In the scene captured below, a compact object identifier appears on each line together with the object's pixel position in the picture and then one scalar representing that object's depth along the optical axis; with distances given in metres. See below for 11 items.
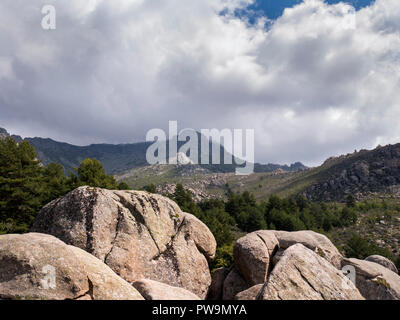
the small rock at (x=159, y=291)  11.33
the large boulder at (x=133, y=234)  18.92
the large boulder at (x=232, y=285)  22.48
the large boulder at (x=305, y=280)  10.24
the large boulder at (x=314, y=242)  21.81
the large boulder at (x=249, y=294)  17.03
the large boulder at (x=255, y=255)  21.42
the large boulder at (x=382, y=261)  28.88
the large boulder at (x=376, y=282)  18.22
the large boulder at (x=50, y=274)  9.13
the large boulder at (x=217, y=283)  23.50
